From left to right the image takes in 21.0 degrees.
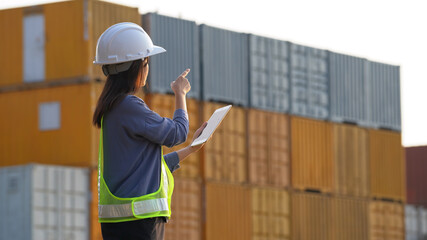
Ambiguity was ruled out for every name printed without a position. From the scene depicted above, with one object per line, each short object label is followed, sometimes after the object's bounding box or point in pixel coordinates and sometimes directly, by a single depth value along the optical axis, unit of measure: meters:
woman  5.28
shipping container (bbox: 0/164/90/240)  28.08
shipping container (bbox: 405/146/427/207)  49.28
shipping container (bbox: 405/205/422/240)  43.38
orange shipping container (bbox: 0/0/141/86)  30.53
